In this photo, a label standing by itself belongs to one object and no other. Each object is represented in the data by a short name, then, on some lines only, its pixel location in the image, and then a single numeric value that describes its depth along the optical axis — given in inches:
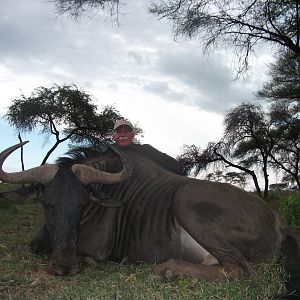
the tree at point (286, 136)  795.4
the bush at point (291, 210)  299.6
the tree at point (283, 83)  639.0
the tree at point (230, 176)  881.9
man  197.3
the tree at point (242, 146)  828.6
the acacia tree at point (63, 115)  812.0
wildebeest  152.0
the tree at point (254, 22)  322.7
